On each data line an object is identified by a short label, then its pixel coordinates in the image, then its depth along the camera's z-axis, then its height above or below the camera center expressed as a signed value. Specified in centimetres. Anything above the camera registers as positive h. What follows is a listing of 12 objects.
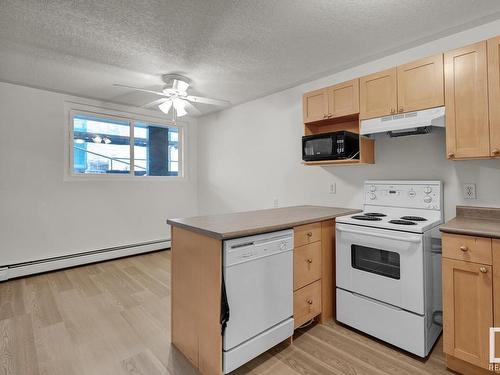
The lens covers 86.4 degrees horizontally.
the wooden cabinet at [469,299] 154 -67
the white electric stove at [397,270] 183 -61
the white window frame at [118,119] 384 +97
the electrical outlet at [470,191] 212 -2
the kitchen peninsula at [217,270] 161 -58
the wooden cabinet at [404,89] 204 +83
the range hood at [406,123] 201 +54
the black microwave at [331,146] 253 +43
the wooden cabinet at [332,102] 252 +88
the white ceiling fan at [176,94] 312 +115
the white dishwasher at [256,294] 161 -69
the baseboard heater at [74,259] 336 -97
